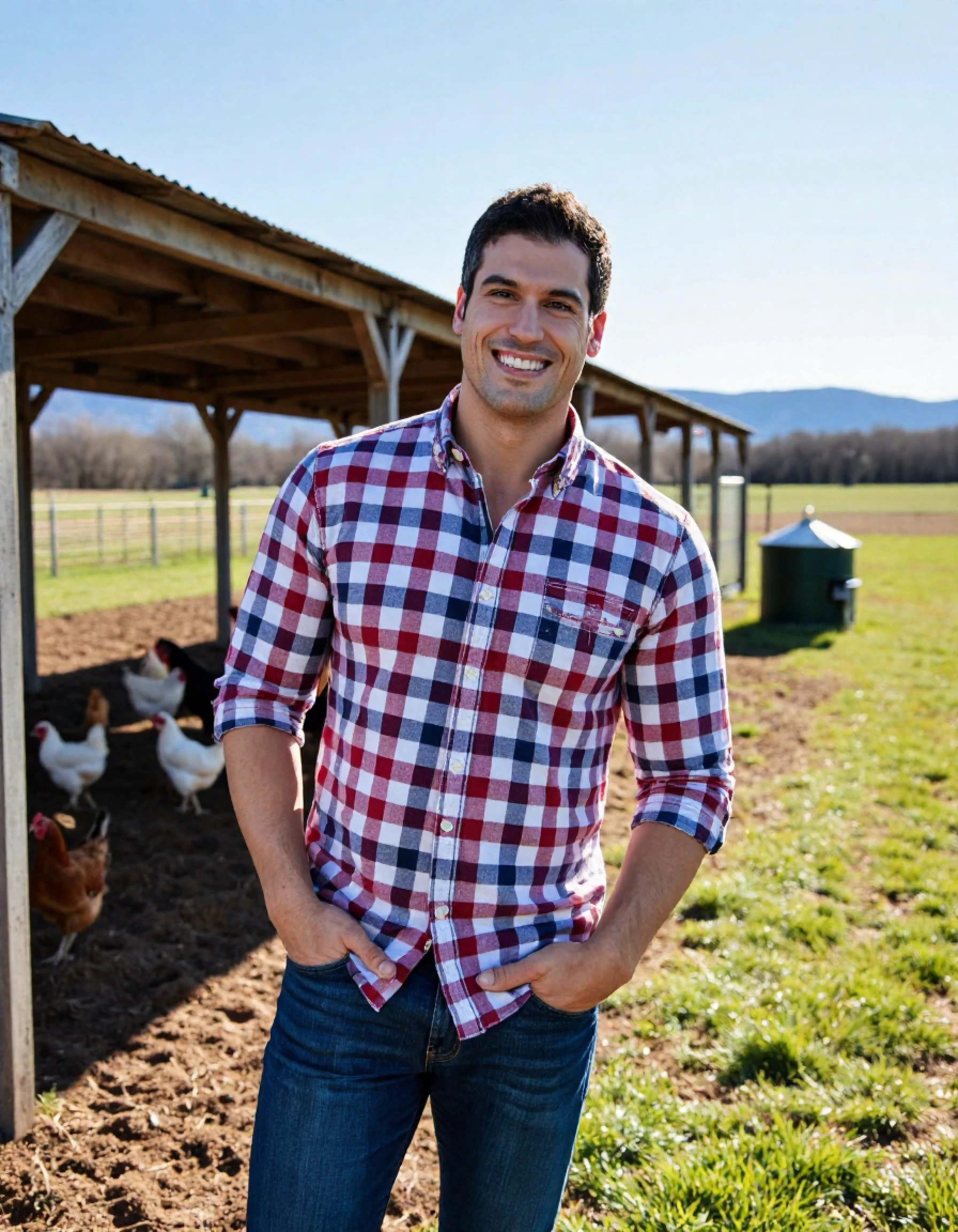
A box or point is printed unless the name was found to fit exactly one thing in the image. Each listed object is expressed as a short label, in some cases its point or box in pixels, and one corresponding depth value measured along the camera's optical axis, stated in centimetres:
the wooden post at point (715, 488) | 1623
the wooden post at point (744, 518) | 1828
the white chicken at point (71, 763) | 559
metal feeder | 1291
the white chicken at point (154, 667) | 797
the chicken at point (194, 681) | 717
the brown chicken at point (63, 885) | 397
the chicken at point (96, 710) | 686
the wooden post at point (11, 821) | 279
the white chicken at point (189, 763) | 570
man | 143
